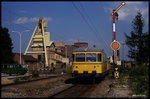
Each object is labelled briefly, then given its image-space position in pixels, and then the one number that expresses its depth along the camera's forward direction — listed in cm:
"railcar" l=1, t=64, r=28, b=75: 3600
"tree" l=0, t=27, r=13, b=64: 4575
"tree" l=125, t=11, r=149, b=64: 4801
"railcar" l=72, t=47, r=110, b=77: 1977
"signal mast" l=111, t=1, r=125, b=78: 2202
